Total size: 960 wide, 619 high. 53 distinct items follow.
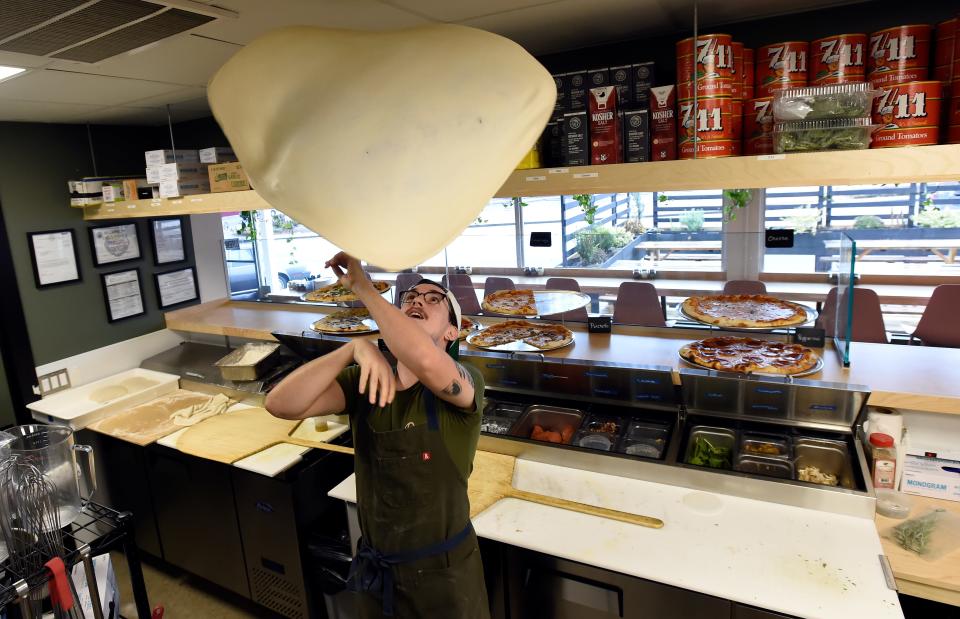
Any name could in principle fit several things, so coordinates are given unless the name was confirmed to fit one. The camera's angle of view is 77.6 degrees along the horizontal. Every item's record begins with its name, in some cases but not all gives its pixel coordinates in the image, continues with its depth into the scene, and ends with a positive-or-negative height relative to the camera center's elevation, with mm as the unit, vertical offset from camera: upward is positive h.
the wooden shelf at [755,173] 1741 +87
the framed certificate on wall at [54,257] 3537 -69
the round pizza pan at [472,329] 2933 -558
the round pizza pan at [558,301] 2736 -415
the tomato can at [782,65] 1990 +436
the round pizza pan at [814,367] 2152 -628
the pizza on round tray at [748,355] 2180 -598
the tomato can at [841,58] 1909 +426
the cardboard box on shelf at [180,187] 3221 +268
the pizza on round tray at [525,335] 2729 -571
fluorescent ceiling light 2164 +645
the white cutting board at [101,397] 3318 -904
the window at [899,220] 3867 -224
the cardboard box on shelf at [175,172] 3207 +356
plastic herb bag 1807 -1066
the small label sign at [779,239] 2285 -163
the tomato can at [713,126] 2025 +253
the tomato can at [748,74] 2062 +426
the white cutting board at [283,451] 2641 -1021
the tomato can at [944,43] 1802 +433
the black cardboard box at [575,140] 2258 +265
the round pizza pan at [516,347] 2672 -591
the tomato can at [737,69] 2018 +435
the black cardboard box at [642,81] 2197 +456
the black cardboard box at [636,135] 2152 +256
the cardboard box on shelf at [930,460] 2066 -943
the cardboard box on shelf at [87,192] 3564 +301
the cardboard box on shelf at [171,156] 3266 +444
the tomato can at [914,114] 1800 +217
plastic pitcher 1629 -591
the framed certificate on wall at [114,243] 3850 -11
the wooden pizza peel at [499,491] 1988 -1005
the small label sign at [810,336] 2383 -562
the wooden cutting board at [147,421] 3096 -975
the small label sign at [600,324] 2850 -546
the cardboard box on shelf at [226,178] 3037 +287
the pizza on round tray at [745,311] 2338 -460
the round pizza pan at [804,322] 2354 -492
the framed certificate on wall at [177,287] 4227 -354
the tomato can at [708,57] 1979 +478
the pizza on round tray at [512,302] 2830 -426
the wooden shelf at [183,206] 2982 +171
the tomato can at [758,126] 2008 +242
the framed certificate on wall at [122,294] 3906 -348
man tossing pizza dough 1460 -628
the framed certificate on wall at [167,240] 4195 -14
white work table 1607 -1039
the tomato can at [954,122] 1806 +187
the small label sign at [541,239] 2846 -126
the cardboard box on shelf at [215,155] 3238 +428
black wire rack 1439 -776
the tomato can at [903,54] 1829 +408
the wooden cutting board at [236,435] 2803 -997
